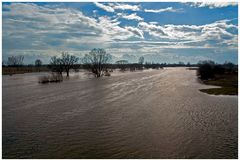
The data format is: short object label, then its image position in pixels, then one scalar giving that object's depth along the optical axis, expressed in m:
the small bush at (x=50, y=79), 46.47
